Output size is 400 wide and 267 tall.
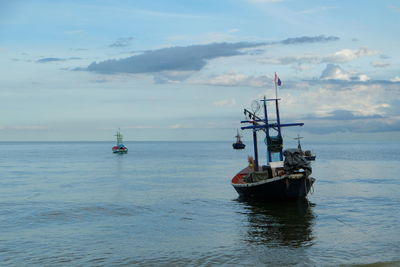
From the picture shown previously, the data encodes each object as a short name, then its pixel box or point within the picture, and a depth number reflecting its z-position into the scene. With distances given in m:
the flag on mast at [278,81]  40.25
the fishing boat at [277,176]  32.62
